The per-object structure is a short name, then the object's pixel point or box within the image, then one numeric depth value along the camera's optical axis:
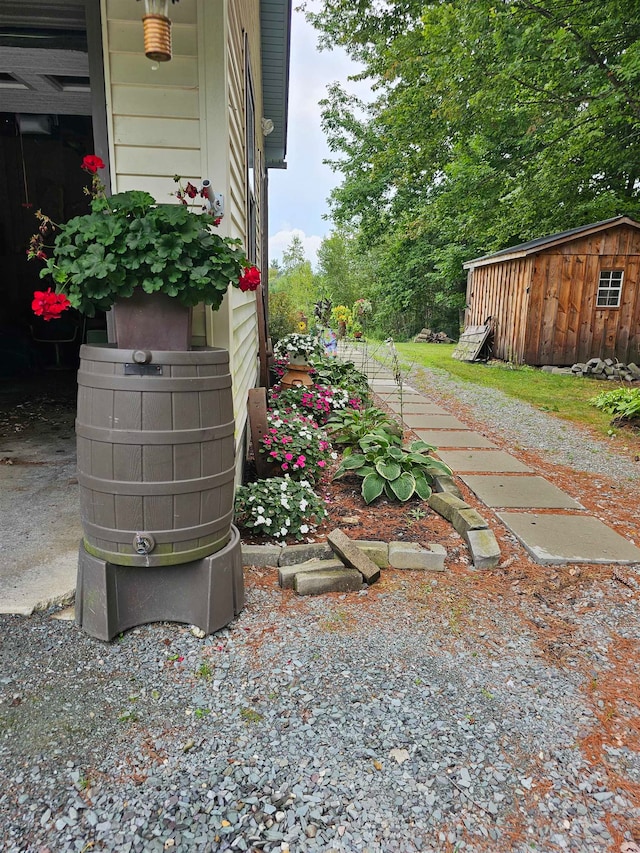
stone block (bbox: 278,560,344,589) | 2.14
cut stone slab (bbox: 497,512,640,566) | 2.52
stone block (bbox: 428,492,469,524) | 2.86
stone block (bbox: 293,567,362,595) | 2.09
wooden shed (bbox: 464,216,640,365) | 9.67
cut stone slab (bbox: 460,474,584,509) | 3.19
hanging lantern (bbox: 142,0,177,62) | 1.57
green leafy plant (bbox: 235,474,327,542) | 2.46
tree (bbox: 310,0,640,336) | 6.67
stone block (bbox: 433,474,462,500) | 3.14
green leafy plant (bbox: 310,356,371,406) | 5.46
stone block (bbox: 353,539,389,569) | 2.36
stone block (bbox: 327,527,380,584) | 2.19
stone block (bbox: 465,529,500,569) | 2.43
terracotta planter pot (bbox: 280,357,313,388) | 4.86
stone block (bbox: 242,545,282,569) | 2.29
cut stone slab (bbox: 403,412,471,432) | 5.09
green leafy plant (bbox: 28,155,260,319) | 1.58
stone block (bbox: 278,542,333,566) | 2.30
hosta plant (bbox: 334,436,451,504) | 3.05
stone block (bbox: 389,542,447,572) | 2.37
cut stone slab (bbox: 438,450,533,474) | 3.84
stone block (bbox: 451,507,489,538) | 2.66
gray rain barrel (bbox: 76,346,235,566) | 1.58
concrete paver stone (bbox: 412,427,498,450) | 4.52
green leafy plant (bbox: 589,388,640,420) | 5.46
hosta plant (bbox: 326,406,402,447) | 3.93
